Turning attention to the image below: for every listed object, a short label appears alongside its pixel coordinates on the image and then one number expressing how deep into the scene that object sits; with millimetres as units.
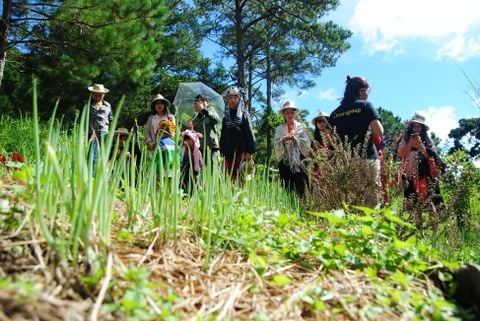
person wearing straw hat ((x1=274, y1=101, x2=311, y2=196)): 4270
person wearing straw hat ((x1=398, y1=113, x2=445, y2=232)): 4215
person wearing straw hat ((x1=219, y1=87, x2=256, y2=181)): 4637
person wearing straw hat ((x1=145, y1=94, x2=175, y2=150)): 4340
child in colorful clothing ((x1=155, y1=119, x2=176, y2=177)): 3632
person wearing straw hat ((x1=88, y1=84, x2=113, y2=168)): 4918
